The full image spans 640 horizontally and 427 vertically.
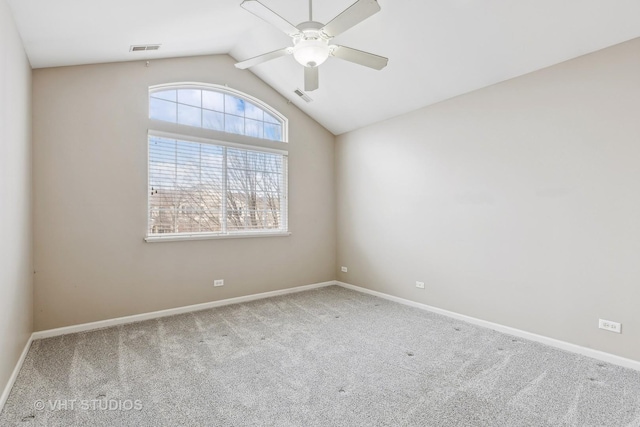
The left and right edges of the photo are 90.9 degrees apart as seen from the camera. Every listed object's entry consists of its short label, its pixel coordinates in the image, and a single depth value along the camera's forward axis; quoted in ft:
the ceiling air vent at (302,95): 15.39
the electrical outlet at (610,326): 8.89
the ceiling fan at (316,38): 6.98
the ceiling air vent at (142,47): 11.20
